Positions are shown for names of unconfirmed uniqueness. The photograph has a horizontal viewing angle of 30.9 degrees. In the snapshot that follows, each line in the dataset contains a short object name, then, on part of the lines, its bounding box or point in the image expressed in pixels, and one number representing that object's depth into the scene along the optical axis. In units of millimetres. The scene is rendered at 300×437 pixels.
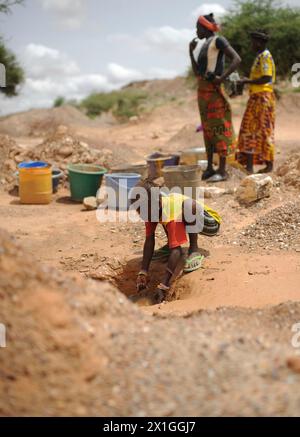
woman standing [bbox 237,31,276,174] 7164
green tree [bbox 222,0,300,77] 16844
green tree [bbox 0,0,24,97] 17230
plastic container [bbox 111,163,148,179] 7270
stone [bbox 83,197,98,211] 6914
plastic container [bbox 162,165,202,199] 6293
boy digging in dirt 4254
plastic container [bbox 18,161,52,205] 7316
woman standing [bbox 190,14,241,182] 6691
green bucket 7352
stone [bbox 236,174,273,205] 6102
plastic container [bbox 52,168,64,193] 7848
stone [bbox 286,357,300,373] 2414
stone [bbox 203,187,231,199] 6602
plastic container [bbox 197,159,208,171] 7750
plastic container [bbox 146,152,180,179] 7676
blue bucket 6695
